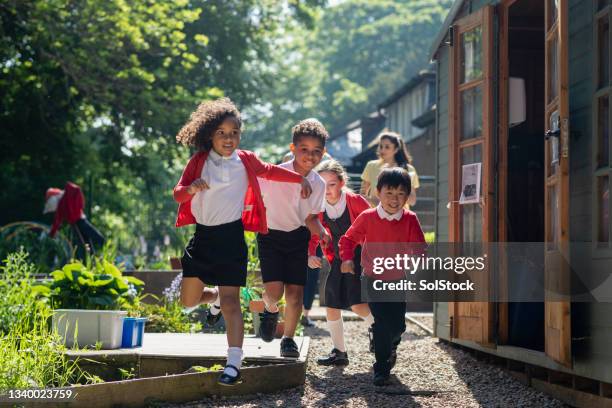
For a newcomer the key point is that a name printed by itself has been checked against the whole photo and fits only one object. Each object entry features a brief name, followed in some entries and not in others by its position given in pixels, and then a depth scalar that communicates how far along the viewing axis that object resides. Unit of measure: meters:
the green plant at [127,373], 5.98
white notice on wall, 7.63
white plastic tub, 6.43
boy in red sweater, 6.42
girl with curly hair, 5.72
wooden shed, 5.59
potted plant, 6.45
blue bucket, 6.52
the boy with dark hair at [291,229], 6.40
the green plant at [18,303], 6.82
